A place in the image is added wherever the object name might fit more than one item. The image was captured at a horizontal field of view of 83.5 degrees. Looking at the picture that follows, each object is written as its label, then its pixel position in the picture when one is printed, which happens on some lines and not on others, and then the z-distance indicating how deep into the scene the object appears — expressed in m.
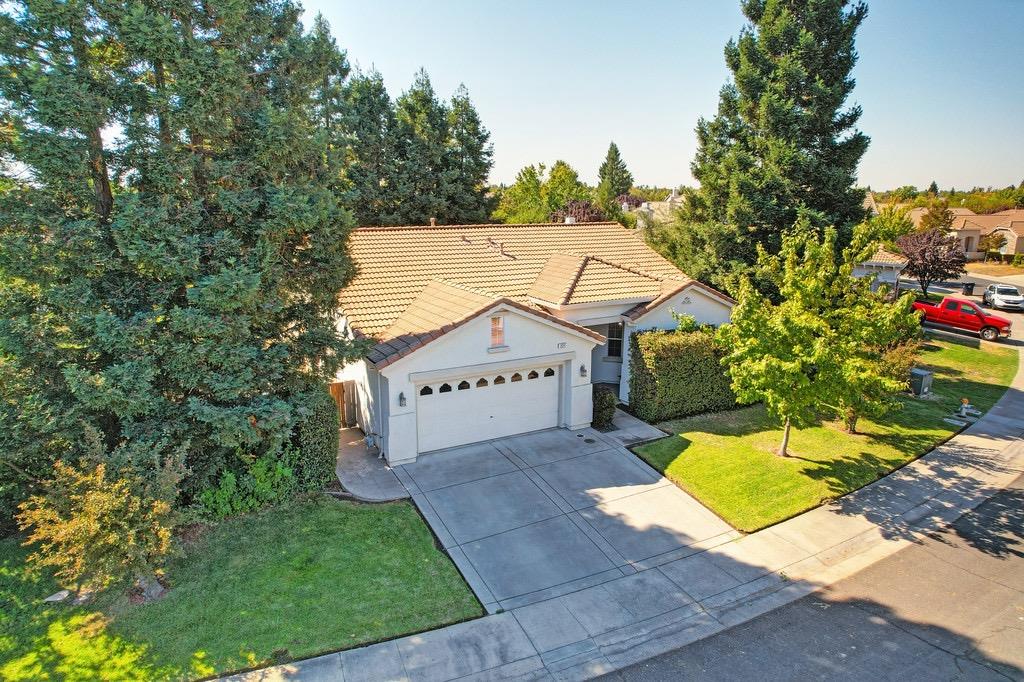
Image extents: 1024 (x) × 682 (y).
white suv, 32.94
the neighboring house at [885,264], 28.36
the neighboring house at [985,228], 57.53
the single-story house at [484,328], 13.07
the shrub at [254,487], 10.55
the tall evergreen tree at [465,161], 35.62
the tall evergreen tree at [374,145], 34.28
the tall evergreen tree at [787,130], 20.06
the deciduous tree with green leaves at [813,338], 12.04
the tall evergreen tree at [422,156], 34.59
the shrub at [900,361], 15.66
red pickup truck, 26.73
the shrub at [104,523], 7.75
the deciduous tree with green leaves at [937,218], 43.19
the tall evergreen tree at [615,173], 65.75
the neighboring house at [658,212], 26.20
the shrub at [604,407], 15.23
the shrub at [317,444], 11.45
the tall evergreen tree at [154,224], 8.88
